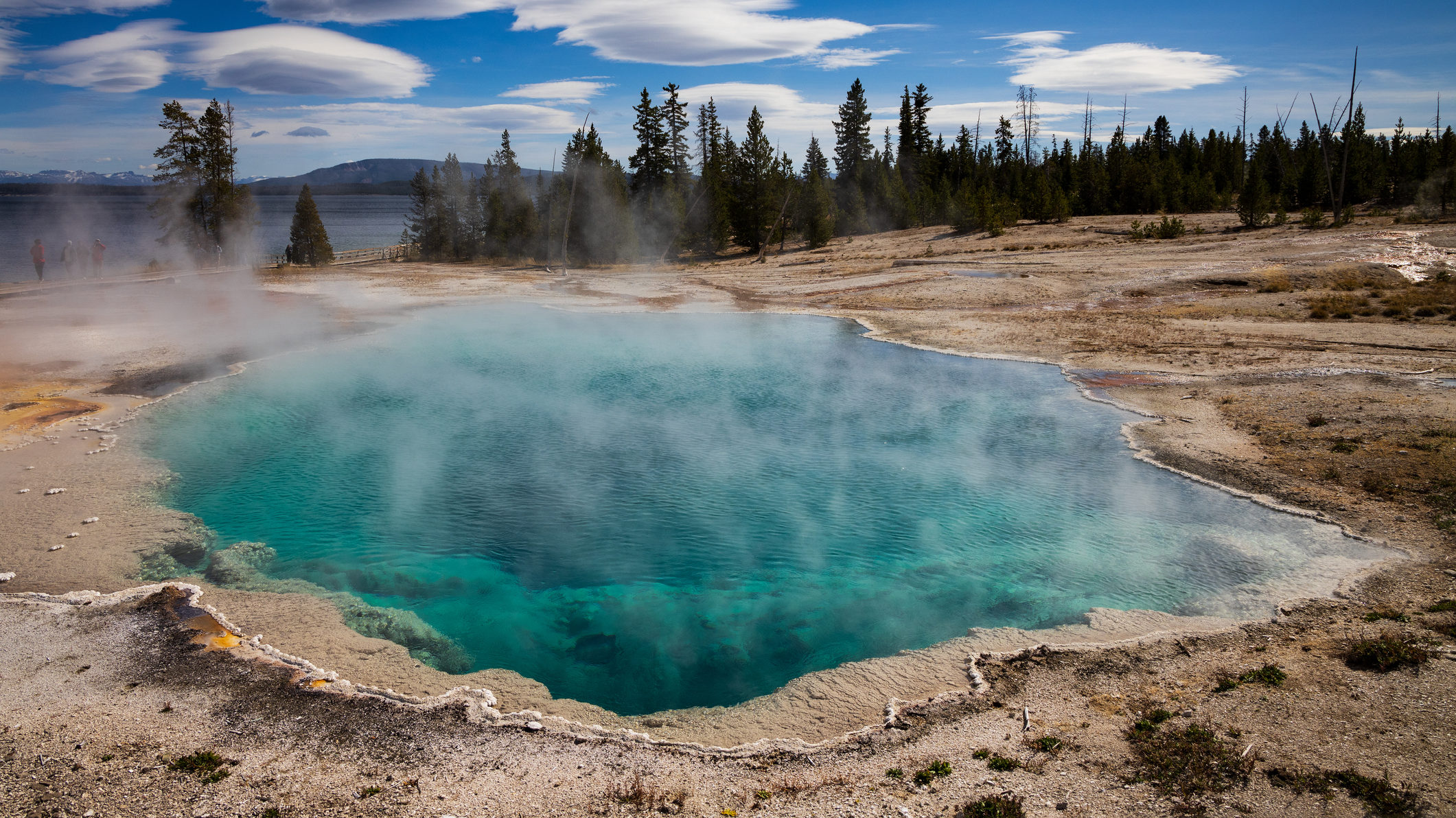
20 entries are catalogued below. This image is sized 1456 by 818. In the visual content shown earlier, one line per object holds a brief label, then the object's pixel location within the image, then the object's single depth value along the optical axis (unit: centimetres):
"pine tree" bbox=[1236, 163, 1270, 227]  3553
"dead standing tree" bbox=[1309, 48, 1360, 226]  3645
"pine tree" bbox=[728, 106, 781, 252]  4406
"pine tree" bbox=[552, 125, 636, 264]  4256
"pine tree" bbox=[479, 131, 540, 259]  4581
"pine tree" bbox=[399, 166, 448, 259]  5166
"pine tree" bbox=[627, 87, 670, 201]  4747
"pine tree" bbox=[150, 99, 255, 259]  3482
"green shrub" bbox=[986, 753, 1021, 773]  477
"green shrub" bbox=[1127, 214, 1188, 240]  3506
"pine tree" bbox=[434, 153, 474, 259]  5194
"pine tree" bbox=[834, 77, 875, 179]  6431
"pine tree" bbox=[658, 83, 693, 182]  4850
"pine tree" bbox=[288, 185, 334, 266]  4188
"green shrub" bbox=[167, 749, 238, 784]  467
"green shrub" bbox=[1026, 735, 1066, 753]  497
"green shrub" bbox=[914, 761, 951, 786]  468
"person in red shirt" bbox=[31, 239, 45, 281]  2842
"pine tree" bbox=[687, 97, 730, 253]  4478
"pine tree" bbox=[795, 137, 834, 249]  4459
